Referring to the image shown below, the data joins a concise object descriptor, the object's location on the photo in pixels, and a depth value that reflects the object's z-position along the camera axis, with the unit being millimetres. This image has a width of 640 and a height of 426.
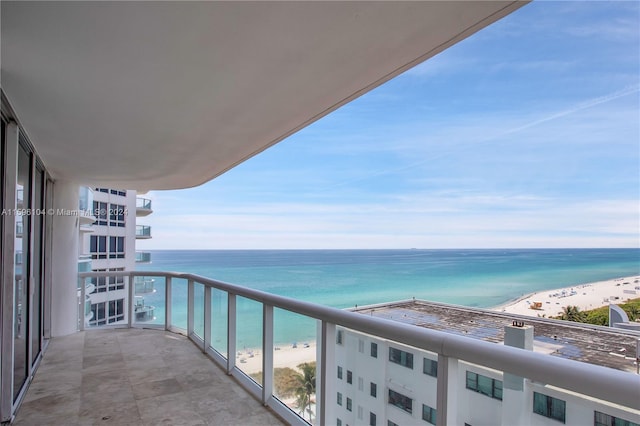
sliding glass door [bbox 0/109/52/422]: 2807
